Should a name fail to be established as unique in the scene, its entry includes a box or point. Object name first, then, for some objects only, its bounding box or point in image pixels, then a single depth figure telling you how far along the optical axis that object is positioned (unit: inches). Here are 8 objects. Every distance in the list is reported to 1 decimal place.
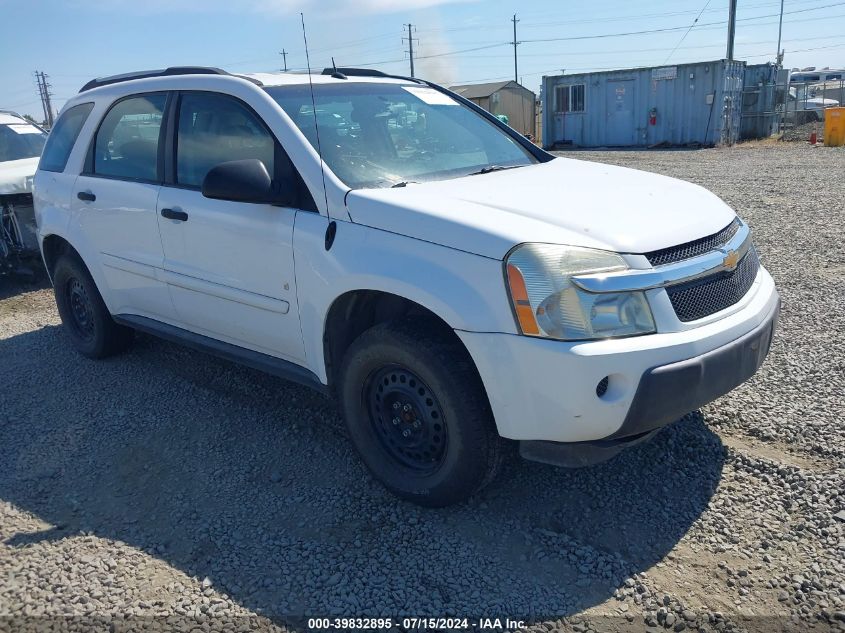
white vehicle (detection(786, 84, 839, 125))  1107.9
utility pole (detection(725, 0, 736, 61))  1150.3
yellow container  853.3
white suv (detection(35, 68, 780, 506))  108.0
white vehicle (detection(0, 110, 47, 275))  299.4
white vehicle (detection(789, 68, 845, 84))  1643.7
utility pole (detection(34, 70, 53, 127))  2071.9
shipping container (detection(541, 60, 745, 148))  972.6
